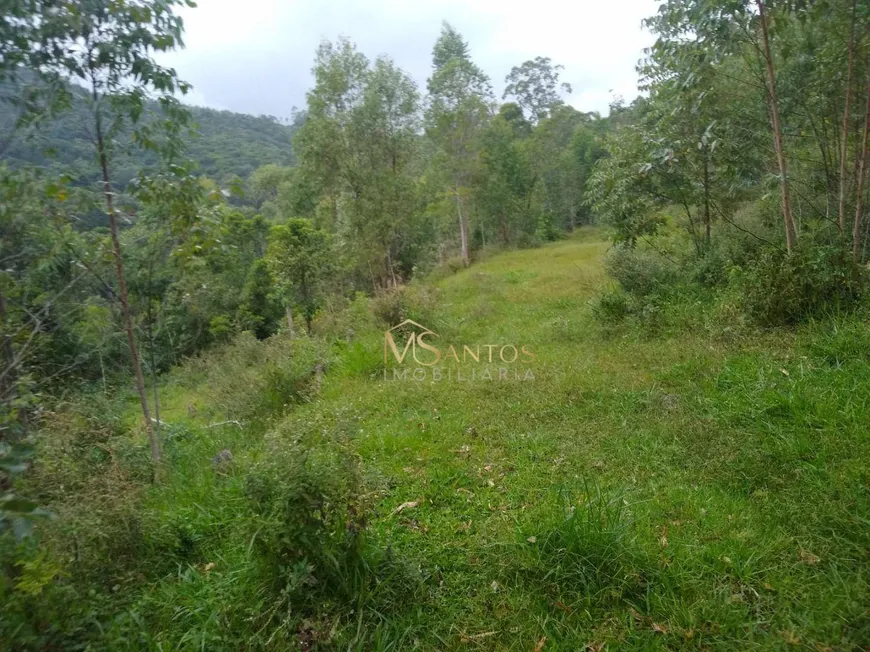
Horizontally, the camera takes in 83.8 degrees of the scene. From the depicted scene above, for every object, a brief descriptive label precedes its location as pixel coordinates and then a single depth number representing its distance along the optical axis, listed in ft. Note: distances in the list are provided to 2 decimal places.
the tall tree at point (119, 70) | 9.80
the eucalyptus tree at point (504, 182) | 73.15
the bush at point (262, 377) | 18.58
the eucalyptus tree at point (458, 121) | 64.75
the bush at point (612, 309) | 21.65
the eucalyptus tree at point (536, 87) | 103.19
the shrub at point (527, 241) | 80.89
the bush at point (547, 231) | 84.48
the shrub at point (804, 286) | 15.28
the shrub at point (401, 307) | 26.04
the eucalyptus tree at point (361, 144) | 45.52
